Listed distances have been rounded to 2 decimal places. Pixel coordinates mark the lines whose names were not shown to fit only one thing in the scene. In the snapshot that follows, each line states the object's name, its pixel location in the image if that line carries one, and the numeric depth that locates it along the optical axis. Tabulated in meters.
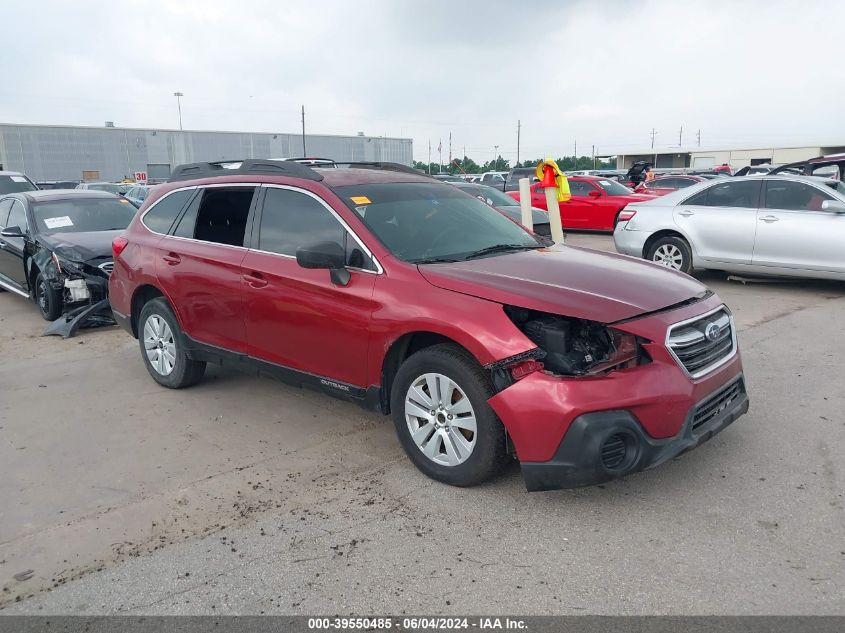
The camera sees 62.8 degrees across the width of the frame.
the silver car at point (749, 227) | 8.86
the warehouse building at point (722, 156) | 67.44
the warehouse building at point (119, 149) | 62.91
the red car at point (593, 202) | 17.48
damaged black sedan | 8.12
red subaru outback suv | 3.40
